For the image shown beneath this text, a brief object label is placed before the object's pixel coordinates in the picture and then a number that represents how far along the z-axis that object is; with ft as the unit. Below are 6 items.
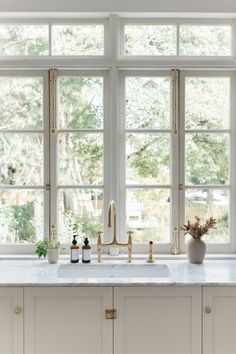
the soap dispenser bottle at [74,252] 9.57
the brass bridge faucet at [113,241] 9.52
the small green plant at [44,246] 9.69
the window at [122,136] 10.34
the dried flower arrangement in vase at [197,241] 9.58
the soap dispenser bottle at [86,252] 9.59
